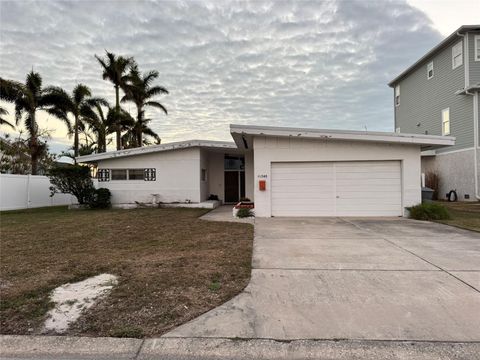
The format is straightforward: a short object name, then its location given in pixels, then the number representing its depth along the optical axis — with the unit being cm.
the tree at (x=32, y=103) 2019
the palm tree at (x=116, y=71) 2536
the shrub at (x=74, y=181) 1672
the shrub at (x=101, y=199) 1691
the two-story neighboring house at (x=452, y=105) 1766
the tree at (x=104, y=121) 2517
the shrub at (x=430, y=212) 1115
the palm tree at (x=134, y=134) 2710
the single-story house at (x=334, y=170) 1198
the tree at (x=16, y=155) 2309
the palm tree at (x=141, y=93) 2616
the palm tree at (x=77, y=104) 2298
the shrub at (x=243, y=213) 1234
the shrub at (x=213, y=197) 1945
